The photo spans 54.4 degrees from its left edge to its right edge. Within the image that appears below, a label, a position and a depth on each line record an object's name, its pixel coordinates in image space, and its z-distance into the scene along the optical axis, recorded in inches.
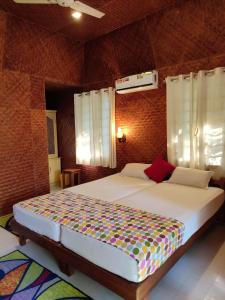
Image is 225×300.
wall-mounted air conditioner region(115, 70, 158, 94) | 149.3
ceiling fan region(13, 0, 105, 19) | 88.3
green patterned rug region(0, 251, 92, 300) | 75.0
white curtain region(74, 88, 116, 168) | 180.7
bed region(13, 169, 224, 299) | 66.1
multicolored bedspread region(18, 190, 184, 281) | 66.9
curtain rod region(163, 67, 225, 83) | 127.4
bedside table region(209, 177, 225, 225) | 130.0
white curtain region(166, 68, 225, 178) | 127.2
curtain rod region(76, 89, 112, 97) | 181.1
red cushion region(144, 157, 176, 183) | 141.0
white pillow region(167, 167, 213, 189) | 122.3
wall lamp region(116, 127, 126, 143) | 172.4
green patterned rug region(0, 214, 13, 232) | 129.3
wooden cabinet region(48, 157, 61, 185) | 215.8
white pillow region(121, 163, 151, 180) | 150.3
